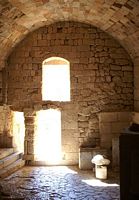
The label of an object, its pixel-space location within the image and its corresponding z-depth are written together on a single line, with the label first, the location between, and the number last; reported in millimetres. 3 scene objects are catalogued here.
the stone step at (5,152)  8892
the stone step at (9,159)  8516
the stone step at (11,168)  8261
